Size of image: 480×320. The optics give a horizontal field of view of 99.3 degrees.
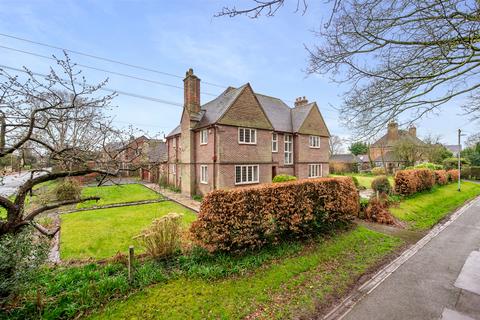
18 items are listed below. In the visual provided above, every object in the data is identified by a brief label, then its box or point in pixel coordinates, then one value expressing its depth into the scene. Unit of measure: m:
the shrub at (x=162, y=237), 6.07
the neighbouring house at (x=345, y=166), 41.28
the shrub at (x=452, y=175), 24.03
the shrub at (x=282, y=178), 15.70
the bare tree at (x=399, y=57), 3.93
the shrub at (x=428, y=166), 25.55
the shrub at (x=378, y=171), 37.72
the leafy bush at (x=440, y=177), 20.56
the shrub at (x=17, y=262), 3.61
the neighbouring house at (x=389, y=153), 37.46
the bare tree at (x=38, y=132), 4.14
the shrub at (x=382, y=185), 15.11
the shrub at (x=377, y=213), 10.48
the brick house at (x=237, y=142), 15.11
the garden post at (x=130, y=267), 4.99
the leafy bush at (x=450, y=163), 34.47
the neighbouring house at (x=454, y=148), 69.64
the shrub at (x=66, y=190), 14.94
